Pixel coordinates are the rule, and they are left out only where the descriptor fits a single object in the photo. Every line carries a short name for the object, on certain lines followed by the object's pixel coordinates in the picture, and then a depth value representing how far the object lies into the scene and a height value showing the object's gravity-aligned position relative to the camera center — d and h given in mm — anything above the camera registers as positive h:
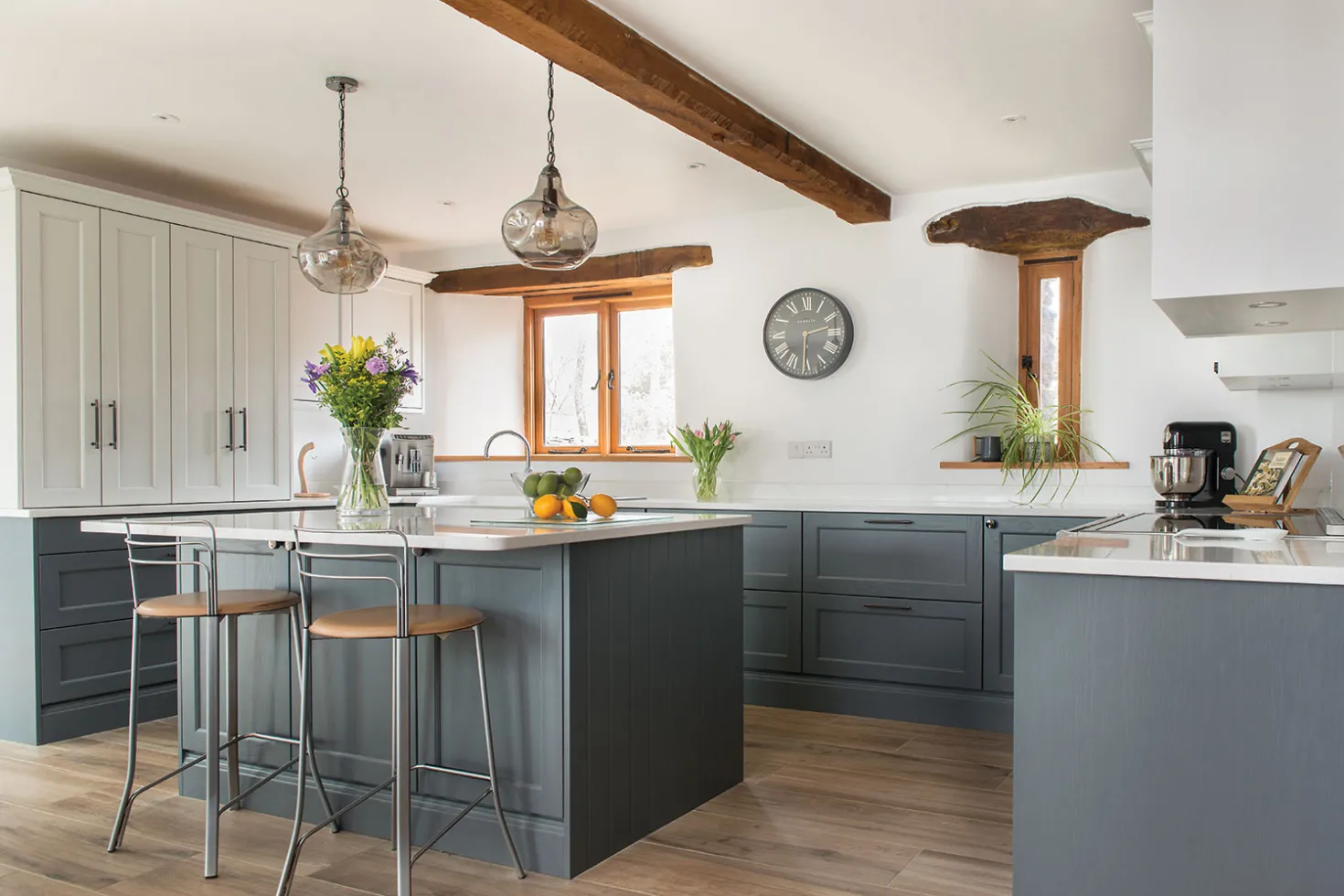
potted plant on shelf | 4793 +36
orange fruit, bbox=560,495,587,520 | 3154 -205
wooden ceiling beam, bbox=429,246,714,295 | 5746 +949
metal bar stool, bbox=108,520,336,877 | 2848 -580
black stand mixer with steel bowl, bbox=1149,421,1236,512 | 4133 -63
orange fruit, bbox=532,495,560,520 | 3119 -199
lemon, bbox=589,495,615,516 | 3240 -203
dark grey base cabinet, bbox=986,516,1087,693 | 4391 -684
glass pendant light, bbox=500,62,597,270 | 3254 +652
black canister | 4938 -58
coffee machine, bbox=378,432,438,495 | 6125 -138
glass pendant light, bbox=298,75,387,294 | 3625 +637
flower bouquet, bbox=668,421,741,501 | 5410 -67
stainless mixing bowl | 3738 -128
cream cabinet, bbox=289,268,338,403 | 5445 +611
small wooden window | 4949 +514
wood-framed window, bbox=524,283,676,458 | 6121 +390
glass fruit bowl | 3303 -138
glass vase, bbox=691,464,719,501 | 5418 -221
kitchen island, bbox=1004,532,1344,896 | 1849 -521
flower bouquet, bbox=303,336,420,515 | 3205 +121
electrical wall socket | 5316 -64
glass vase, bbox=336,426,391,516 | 3270 -105
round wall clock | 5262 +520
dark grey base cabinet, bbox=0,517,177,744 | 4160 -767
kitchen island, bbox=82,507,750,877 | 2791 -691
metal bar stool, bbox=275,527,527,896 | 2527 -466
